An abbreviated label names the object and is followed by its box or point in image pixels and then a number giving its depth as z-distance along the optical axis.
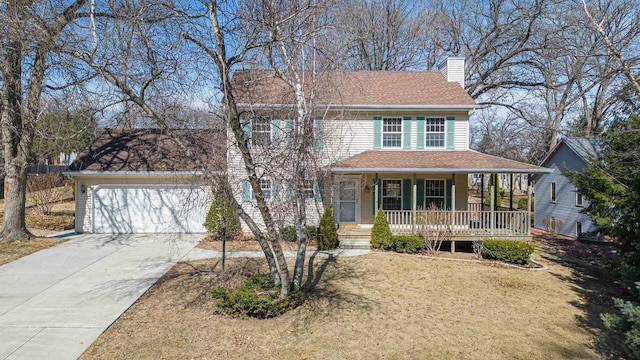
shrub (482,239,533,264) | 11.81
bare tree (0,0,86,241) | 11.50
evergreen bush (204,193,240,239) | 13.17
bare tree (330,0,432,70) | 24.64
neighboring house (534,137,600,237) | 17.86
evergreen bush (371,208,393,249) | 12.67
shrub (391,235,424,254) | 12.50
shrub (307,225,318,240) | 12.82
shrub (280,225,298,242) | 13.07
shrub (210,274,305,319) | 7.04
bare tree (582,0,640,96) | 19.09
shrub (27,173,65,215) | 17.61
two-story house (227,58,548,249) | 13.19
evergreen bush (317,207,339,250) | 12.63
